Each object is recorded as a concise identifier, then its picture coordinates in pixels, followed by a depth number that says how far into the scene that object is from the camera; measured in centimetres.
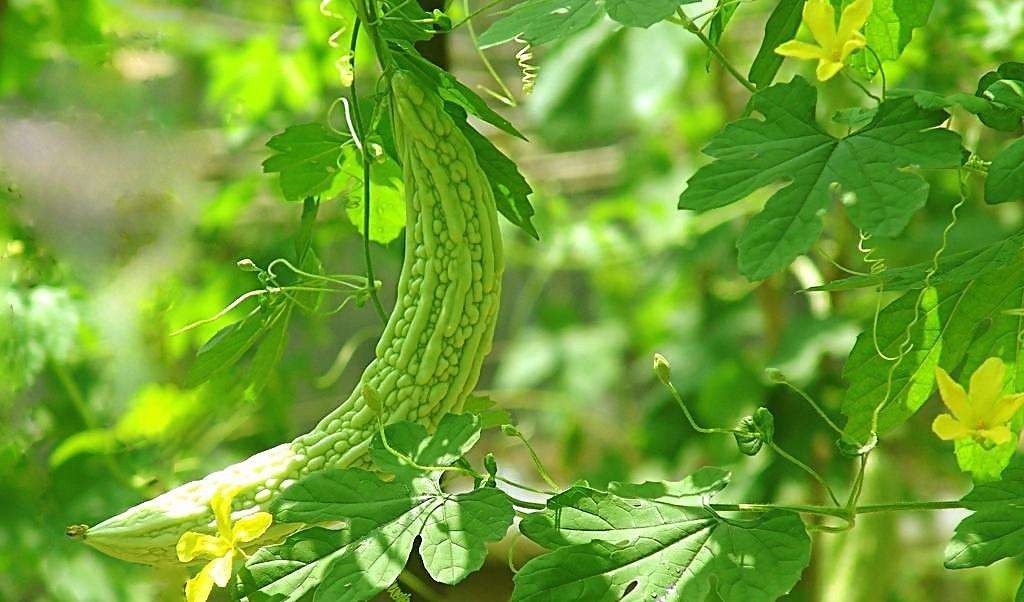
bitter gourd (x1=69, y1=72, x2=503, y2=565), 165
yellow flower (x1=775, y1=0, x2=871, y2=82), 159
